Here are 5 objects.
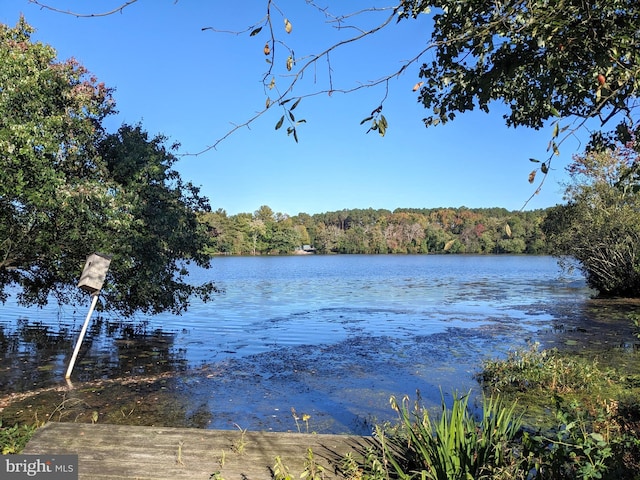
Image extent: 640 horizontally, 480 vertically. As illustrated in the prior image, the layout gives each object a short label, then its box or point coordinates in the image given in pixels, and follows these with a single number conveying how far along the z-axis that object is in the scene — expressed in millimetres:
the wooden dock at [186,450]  3541
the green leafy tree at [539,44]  2984
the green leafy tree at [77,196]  10727
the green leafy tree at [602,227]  24719
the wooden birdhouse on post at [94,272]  9945
